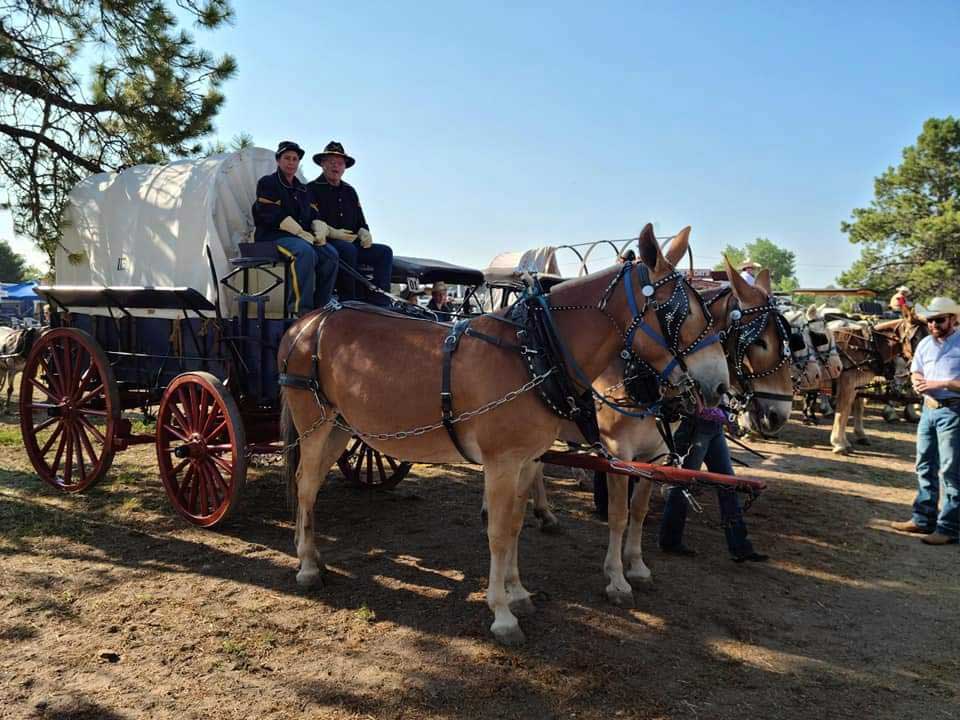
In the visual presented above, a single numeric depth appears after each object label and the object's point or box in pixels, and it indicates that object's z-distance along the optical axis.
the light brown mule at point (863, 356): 10.48
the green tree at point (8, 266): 58.38
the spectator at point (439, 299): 8.32
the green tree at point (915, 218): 30.89
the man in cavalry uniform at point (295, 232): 5.20
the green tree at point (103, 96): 8.43
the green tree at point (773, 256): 103.50
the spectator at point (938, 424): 5.86
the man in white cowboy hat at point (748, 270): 8.73
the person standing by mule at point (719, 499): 5.05
